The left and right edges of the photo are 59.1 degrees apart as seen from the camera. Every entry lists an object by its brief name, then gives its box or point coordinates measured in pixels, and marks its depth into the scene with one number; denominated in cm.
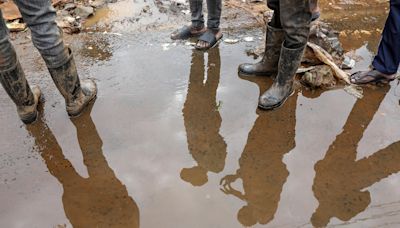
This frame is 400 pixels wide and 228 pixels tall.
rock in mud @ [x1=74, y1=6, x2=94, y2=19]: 410
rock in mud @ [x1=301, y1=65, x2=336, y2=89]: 306
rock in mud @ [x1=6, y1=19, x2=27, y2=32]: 384
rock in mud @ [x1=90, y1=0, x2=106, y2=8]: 429
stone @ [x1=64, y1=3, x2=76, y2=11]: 421
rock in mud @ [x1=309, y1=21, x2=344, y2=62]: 340
